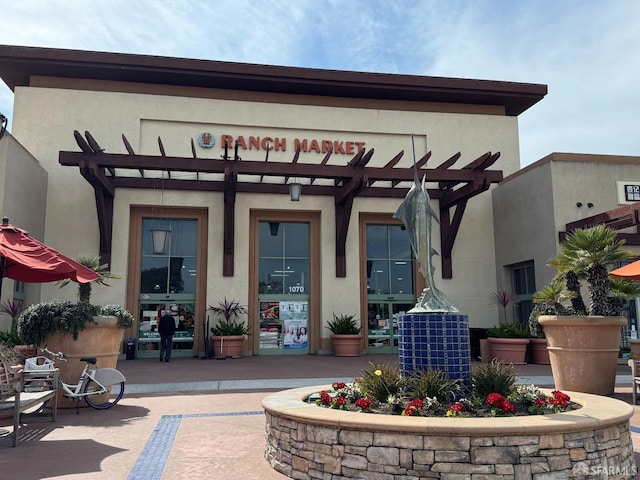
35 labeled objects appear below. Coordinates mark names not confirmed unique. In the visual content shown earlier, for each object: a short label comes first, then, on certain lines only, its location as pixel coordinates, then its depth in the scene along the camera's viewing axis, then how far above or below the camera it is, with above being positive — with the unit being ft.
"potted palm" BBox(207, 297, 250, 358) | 55.42 -2.47
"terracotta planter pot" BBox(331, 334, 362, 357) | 57.67 -4.18
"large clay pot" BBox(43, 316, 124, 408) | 27.91 -2.14
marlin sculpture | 23.15 +3.24
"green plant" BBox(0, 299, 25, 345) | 35.86 -0.43
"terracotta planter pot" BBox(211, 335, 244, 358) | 55.26 -4.06
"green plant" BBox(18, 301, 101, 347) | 27.68 -0.73
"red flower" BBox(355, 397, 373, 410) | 17.97 -3.30
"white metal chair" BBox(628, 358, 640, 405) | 28.22 -3.71
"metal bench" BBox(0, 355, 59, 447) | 20.30 -3.69
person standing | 53.06 -2.86
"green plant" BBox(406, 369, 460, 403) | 18.85 -2.90
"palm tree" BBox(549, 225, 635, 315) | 31.81 +2.71
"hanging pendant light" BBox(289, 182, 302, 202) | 51.72 +11.00
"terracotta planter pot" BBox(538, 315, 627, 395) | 29.60 -2.63
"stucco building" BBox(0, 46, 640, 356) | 57.00 +12.28
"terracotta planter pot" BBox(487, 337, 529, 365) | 48.16 -4.00
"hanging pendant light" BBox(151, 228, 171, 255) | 51.31 +6.37
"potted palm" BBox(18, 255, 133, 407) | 27.71 -1.20
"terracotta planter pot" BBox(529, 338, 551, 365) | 48.75 -4.26
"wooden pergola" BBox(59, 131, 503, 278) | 50.80 +13.05
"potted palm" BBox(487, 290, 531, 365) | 48.21 -3.37
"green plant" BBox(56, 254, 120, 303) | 34.45 +2.56
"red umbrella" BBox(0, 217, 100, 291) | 23.38 +2.01
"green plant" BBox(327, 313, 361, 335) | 58.39 -2.37
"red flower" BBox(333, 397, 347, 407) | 18.83 -3.38
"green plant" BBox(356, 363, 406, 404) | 19.43 -2.89
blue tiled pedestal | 20.80 -1.57
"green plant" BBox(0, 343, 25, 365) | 28.61 -2.62
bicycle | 25.99 -3.81
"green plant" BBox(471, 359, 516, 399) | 19.94 -2.87
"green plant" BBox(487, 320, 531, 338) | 48.96 -2.53
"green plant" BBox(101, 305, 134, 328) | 29.53 -0.42
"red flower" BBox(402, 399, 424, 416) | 16.98 -3.25
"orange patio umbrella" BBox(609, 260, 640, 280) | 31.09 +1.84
